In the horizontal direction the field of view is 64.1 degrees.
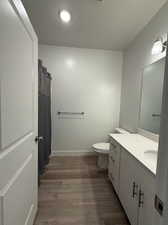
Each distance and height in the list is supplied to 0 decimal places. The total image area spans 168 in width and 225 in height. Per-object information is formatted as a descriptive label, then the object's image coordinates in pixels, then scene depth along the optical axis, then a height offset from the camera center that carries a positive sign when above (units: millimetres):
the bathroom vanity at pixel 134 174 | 1065 -651
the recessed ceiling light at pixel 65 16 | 1918 +1354
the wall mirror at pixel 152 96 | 1774 +187
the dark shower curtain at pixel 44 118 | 1933 -188
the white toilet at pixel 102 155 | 2501 -915
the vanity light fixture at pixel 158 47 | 1708 +827
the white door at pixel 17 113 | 776 -49
